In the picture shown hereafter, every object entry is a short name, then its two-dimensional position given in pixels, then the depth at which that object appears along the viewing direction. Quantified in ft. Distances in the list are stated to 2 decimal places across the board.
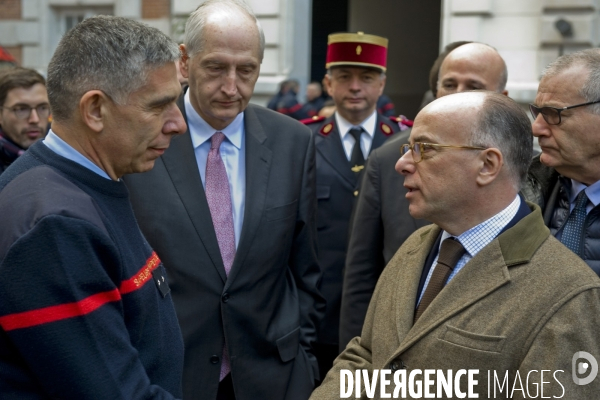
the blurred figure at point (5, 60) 22.30
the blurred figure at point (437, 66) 14.75
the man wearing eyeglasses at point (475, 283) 6.97
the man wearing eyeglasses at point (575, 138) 9.21
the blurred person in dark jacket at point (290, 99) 38.75
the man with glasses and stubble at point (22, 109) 15.10
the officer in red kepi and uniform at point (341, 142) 14.40
